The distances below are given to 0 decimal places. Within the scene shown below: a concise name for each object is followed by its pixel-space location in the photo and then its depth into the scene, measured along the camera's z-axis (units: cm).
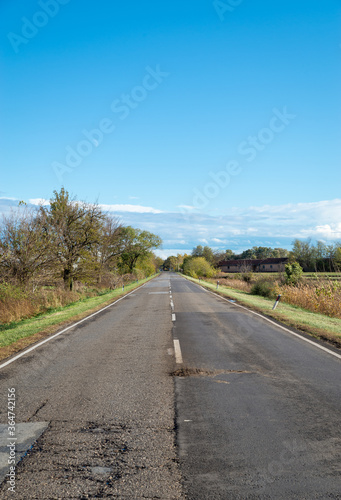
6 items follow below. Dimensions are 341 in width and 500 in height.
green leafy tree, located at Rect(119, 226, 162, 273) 6812
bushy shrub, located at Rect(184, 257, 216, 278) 7638
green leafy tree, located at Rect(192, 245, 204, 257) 14252
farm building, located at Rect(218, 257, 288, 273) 12412
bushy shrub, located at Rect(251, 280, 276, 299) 2796
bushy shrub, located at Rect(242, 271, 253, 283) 4797
